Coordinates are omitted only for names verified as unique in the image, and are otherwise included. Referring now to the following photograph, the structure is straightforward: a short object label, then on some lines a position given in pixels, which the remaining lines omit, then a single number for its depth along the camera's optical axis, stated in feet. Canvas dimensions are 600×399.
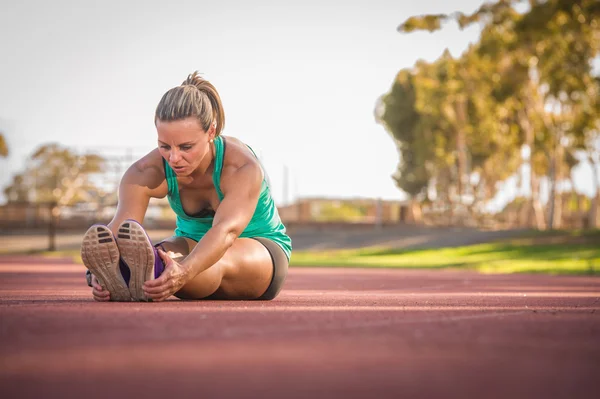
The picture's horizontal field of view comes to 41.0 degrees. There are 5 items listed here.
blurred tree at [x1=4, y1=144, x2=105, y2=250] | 114.83
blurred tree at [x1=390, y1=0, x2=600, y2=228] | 62.18
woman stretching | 12.79
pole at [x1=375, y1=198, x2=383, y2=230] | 124.67
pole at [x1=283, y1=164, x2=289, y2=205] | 110.52
